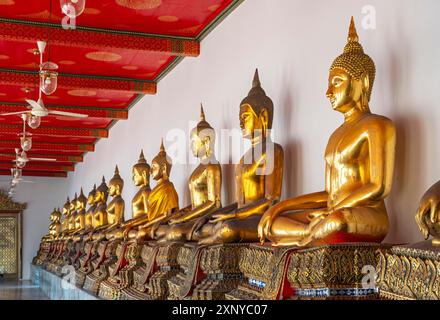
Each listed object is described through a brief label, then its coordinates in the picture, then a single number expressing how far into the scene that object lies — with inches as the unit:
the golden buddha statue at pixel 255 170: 171.0
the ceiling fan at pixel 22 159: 404.8
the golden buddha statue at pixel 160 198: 245.0
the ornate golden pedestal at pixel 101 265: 280.8
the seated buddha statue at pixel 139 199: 271.7
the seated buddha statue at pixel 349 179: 115.6
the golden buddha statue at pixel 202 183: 207.5
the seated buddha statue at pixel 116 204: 344.5
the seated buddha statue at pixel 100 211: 360.2
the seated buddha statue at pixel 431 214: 89.7
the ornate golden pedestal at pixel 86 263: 325.7
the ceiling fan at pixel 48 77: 215.2
